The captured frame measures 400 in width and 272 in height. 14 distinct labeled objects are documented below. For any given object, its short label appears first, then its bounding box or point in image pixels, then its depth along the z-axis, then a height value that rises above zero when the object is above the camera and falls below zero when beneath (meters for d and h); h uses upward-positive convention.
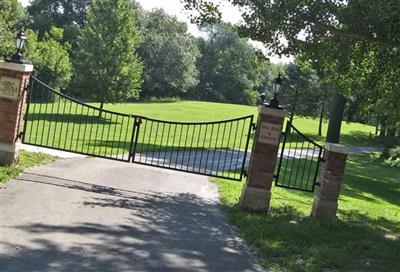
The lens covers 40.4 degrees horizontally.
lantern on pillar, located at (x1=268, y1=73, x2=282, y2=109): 10.18 +0.08
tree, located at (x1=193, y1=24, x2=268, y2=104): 82.88 +2.52
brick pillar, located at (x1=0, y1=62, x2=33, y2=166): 9.86 -0.95
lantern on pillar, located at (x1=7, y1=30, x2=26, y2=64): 9.94 +0.02
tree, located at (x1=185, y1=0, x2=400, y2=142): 9.19 +1.33
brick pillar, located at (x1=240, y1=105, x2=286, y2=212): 10.11 -1.19
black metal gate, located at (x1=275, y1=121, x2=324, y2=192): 10.66 -2.92
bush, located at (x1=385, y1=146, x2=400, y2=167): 23.97 -1.84
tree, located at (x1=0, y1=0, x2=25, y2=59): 34.16 +3.11
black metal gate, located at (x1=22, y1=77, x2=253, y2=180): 16.53 -2.91
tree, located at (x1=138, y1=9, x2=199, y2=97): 67.62 +2.38
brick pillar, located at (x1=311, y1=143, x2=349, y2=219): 10.05 -1.39
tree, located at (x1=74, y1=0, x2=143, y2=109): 32.84 +0.85
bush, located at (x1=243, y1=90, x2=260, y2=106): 82.75 -0.86
